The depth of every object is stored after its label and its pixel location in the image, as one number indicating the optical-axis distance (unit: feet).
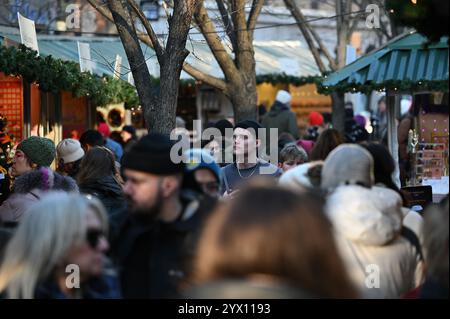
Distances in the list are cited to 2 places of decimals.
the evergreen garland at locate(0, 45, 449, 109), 38.37
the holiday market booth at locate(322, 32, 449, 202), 38.95
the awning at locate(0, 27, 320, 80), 61.57
